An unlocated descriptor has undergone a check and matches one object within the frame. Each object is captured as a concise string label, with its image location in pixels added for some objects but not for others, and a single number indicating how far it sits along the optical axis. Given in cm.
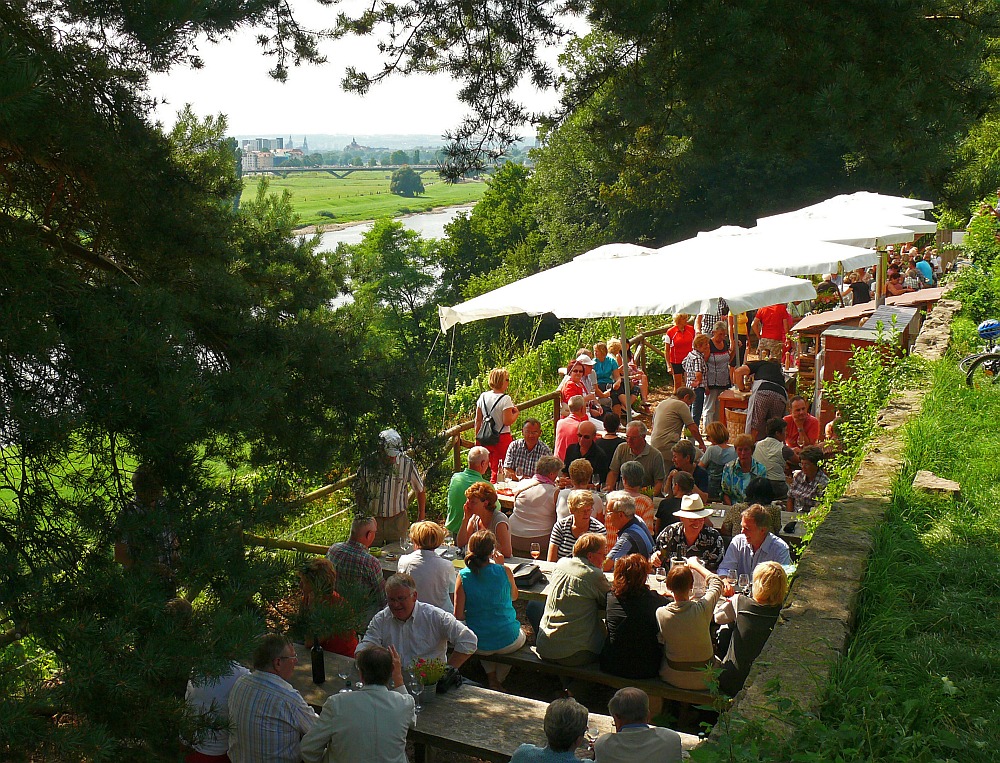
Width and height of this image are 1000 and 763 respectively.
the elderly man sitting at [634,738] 414
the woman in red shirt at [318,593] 372
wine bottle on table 548
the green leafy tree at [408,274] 6738
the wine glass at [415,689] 514
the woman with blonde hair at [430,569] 611
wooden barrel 1013
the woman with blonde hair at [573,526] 682
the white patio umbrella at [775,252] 960
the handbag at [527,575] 670
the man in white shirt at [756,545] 606
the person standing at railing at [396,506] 771
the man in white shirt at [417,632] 547
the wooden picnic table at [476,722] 475
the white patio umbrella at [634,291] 804
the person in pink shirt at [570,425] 891
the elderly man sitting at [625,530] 646
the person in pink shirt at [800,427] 885
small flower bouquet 520
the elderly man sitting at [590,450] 860
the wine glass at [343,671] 557
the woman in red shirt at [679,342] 1183
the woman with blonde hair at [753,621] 515
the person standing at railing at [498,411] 930
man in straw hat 658
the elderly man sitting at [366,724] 435
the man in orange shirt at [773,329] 1246
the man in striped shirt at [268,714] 443
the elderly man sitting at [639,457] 815
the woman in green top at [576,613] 582
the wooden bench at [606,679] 551
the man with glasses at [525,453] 871
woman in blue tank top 604
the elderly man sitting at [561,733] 416
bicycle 861
